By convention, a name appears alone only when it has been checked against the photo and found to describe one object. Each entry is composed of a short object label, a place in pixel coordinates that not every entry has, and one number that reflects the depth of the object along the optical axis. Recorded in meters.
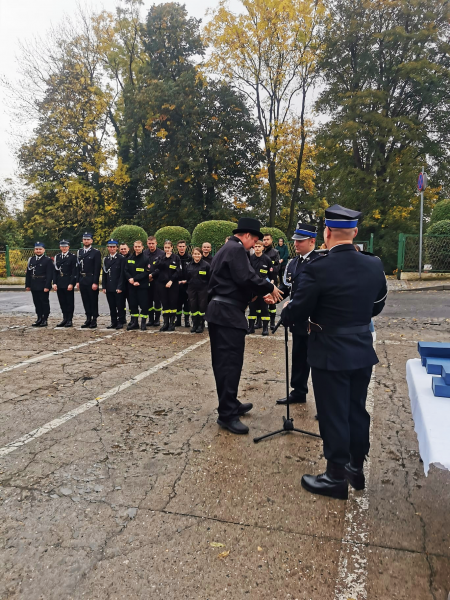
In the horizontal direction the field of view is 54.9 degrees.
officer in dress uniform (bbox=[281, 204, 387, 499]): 2.94
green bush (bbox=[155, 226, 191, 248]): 18.36
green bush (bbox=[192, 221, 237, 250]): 16.93
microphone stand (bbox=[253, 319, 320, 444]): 4.06
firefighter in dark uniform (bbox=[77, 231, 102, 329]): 10.07
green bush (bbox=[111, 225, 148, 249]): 19.41
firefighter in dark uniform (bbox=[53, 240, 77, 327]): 10.15
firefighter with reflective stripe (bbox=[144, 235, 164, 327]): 9.71
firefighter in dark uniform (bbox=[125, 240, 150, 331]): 9.59
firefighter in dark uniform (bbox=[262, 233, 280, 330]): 9.49
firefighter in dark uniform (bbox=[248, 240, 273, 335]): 8.77
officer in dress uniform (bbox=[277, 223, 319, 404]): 4.82
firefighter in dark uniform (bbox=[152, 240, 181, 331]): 9.41
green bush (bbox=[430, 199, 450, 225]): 18.22
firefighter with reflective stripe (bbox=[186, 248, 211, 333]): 9.07
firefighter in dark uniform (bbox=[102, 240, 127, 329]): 9.84
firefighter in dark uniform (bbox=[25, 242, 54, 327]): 10.06
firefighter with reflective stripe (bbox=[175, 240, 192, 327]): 9.62
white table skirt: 1.89
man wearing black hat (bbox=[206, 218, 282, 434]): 4.18
